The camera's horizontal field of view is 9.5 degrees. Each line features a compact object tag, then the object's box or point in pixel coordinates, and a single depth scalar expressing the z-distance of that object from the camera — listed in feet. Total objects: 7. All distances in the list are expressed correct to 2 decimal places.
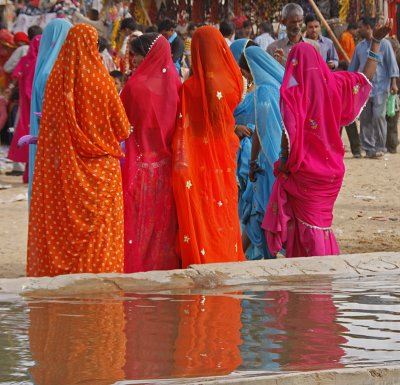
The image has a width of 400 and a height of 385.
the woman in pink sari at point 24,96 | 79.77
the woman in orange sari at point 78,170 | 44.63
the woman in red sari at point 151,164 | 47.38
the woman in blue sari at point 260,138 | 51.75
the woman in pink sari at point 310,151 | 48.15
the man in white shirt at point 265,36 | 112.00
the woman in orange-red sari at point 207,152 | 47.69
